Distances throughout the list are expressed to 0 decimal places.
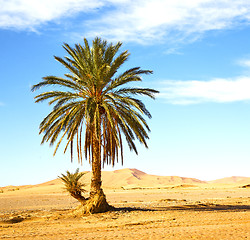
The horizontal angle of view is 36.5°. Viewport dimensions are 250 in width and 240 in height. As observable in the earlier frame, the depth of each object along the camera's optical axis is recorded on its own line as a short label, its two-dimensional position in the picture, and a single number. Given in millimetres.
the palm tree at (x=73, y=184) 21797
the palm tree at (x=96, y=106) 20672
